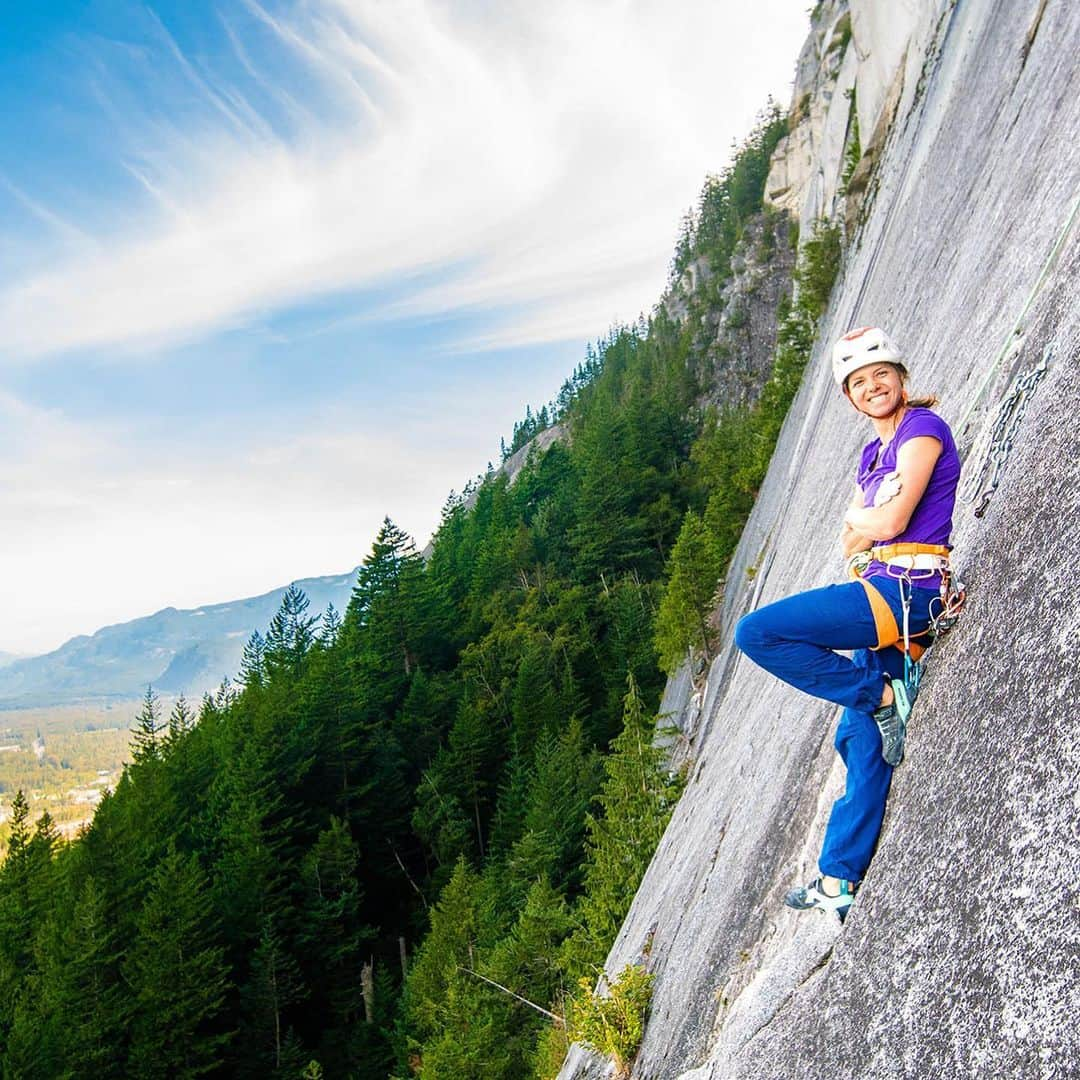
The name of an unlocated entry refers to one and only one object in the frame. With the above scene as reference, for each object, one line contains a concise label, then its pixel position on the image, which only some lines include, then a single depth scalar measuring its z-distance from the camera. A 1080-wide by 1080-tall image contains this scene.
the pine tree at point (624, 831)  19.12
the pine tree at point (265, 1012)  27.59
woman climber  3.63
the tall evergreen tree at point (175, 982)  24.30
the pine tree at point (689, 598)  28.03
